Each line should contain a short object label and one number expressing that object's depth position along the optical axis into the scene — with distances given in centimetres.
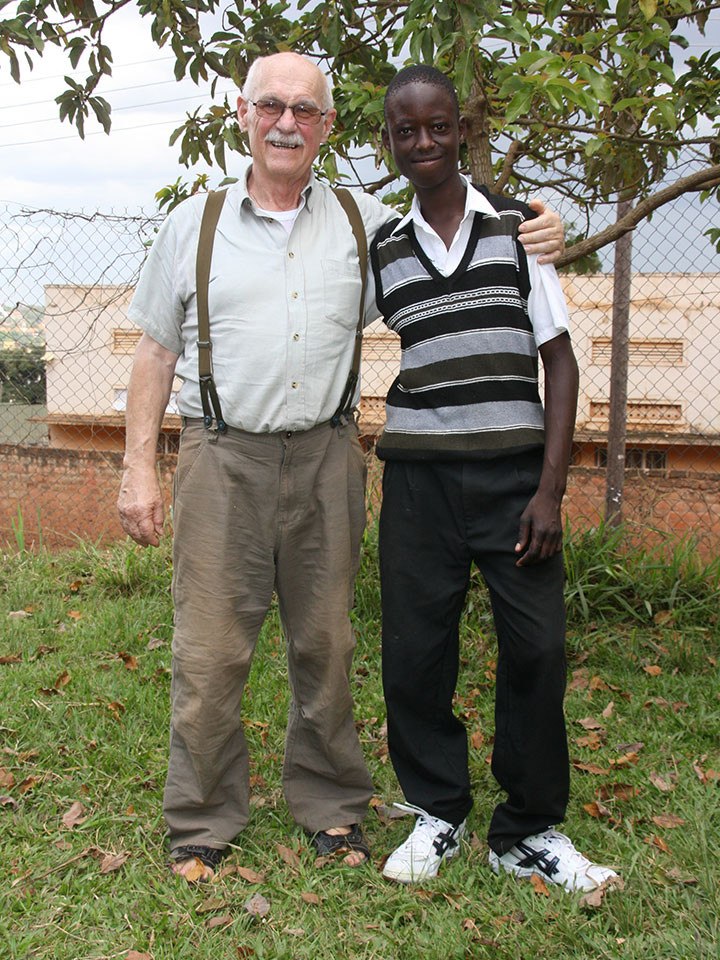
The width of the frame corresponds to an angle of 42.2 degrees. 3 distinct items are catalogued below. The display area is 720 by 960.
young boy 245
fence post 571
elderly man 260
